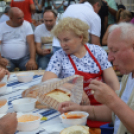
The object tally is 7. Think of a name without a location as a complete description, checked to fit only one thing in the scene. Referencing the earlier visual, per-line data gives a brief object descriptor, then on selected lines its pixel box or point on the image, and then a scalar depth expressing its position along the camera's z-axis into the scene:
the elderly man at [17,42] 4.48
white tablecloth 2.56
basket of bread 2.83
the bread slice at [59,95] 3.02
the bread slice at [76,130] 2.32
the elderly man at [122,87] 2.14
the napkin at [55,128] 2.51
